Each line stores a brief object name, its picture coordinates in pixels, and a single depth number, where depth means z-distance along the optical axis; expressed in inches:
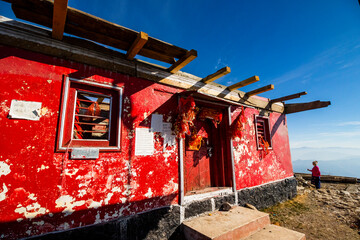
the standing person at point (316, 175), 374.9
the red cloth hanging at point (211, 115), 221.5
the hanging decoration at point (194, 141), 212.4
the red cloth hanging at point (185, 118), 179.6
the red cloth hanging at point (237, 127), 229.3
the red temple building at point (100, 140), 112.8
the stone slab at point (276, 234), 146.7
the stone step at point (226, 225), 141.3
